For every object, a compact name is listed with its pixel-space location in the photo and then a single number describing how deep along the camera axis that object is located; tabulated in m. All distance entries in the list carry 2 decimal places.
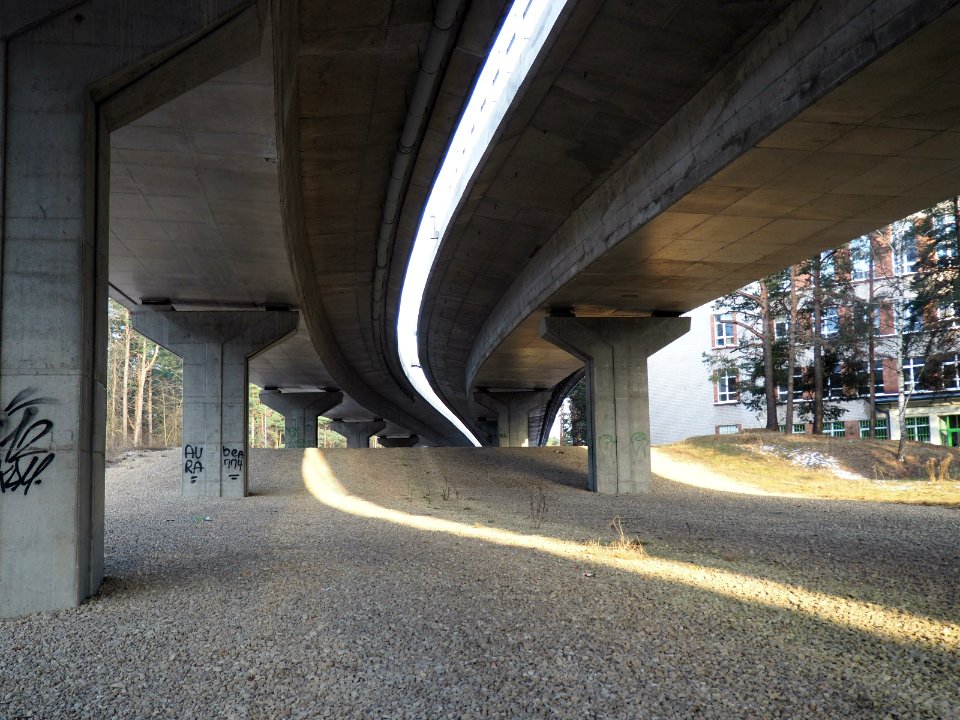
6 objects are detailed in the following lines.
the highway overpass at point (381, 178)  7.73
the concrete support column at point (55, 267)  7.48
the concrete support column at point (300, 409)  49.72
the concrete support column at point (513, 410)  49.56
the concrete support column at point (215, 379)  23.20
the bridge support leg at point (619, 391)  23.97
